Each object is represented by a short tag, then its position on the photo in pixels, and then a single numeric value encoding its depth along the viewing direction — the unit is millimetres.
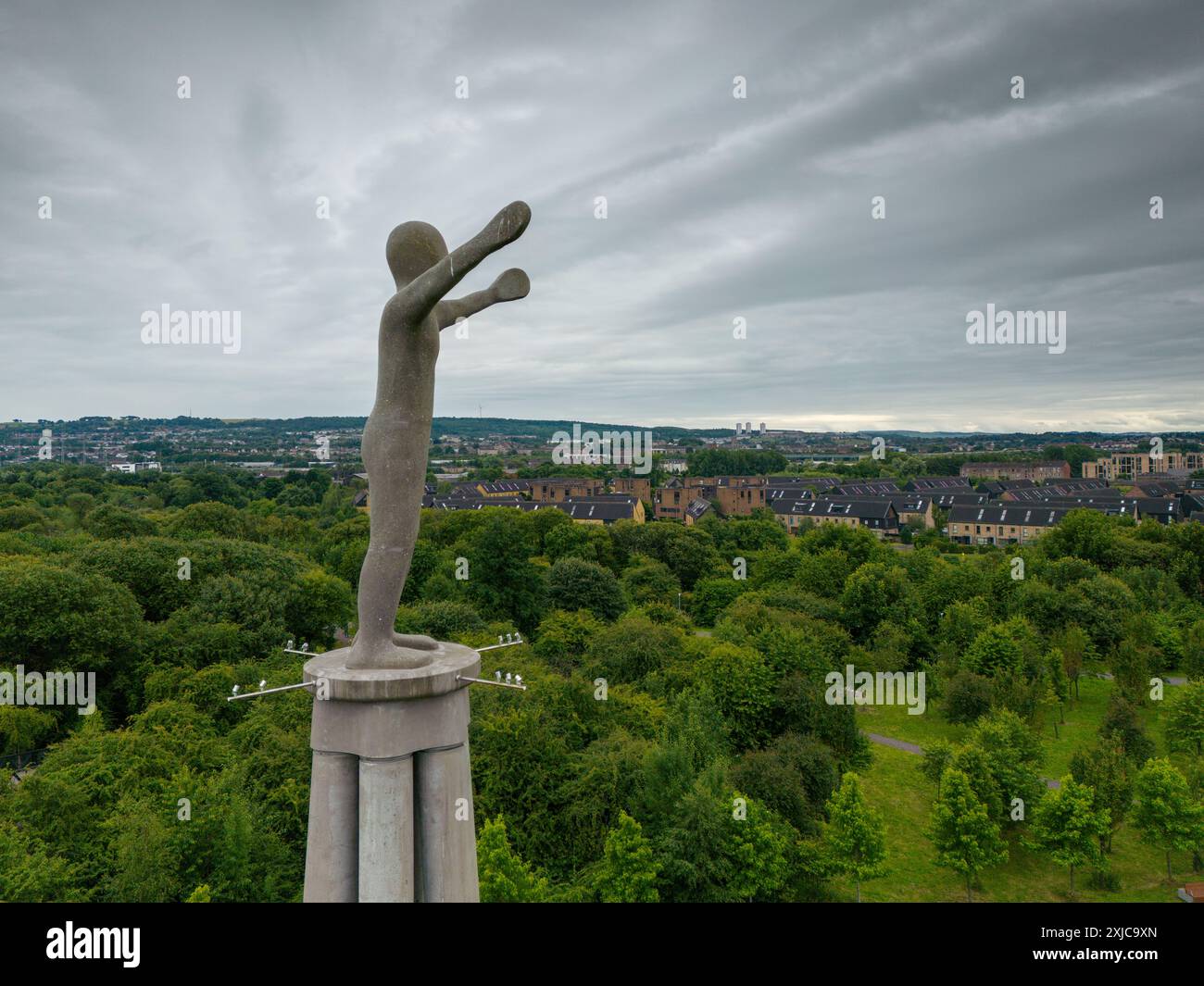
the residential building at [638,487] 116250
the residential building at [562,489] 120875
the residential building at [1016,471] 179750
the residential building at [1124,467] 182125
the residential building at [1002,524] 91312
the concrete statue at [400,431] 9617
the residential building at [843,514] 100312
